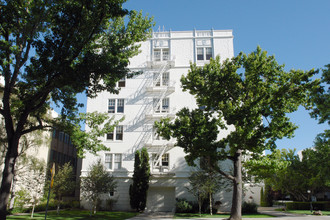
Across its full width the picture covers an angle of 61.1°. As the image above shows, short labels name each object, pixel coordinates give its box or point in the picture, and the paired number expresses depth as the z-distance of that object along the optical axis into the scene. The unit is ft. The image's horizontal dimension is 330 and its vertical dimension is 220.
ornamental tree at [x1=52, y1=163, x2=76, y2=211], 80.59
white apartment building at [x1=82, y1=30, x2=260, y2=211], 101.40
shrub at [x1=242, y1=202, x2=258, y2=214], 94.07
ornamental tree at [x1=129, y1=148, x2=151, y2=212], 94.89
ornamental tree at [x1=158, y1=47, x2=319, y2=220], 62.85
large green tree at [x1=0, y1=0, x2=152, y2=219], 44.96
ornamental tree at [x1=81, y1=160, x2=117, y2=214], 79.46
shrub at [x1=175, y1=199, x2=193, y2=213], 91.45
